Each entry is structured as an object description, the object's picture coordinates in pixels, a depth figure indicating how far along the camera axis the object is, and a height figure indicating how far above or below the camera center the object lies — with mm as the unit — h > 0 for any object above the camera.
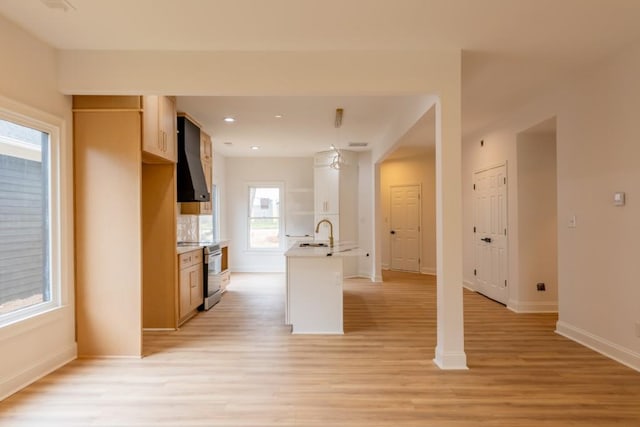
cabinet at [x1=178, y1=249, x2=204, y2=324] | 4371 -876
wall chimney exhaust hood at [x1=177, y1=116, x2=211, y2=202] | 4734 +653
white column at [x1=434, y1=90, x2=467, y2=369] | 3131 -143
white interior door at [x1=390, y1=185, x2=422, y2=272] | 8516 -358
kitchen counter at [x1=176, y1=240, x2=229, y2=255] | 4423 -420
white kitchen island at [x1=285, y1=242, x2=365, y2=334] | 4148 -899
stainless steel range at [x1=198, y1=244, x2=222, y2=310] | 5125 -902
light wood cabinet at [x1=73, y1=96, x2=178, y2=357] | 3381 -55
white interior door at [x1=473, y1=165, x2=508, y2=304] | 5297 -314
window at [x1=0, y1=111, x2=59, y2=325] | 2729 -14
